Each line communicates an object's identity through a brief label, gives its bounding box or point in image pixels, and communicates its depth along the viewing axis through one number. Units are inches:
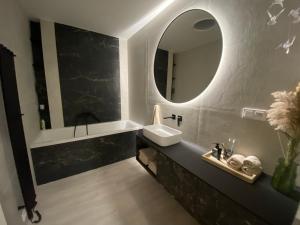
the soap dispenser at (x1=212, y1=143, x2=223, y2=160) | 48.9
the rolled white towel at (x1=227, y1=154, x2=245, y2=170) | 42.2
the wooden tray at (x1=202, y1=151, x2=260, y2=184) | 38.7
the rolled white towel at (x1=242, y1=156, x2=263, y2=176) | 39.5
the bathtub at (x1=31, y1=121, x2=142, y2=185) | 69.4
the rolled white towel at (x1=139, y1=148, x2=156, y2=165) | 71.0
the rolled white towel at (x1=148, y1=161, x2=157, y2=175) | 65.8
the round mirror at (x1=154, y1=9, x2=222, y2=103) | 53.7
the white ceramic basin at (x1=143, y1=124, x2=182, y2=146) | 60.6
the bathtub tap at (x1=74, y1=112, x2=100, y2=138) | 107.1
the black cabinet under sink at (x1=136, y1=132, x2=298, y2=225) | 29.5
